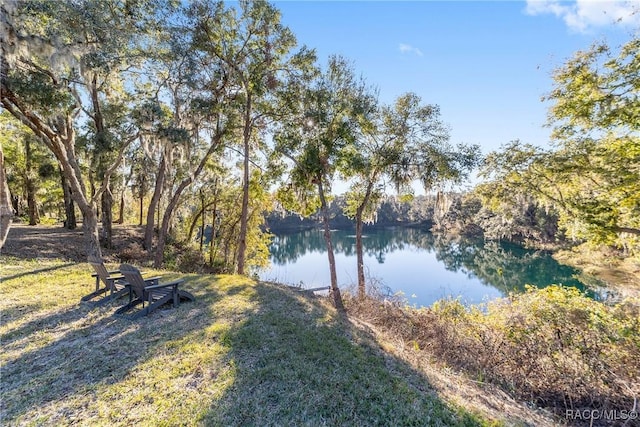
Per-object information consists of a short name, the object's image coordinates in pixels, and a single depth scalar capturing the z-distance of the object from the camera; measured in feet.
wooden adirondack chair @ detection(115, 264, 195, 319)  15.99
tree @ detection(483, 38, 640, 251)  21.70
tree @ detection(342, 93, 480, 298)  26.76
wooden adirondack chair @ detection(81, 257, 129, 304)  17.98
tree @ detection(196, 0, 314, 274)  27.78
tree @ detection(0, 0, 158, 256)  18.01
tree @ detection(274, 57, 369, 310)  24.82
